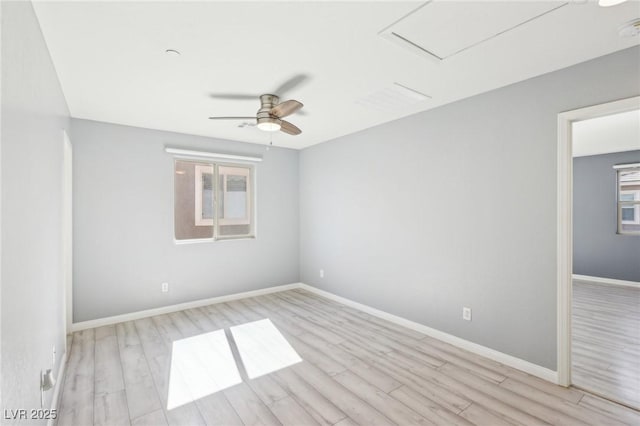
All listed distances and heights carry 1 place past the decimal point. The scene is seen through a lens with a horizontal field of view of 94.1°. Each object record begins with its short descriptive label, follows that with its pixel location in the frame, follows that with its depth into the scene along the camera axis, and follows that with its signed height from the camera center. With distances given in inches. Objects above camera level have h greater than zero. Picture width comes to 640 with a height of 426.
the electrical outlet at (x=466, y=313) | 118.1 -40.6
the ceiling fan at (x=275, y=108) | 100.7 +36.2
